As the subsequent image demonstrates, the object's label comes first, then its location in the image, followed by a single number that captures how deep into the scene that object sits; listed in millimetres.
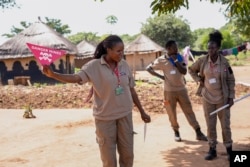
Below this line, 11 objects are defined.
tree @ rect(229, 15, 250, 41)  22923
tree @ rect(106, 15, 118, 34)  79506
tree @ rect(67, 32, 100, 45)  70062
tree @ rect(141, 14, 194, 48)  50438
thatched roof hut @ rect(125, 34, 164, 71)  35875
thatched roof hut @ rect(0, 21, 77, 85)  25297
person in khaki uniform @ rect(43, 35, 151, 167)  3734
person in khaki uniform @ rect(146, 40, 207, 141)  6395
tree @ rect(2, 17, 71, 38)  61750
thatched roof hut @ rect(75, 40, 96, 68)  35844
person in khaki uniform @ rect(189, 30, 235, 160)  4996
